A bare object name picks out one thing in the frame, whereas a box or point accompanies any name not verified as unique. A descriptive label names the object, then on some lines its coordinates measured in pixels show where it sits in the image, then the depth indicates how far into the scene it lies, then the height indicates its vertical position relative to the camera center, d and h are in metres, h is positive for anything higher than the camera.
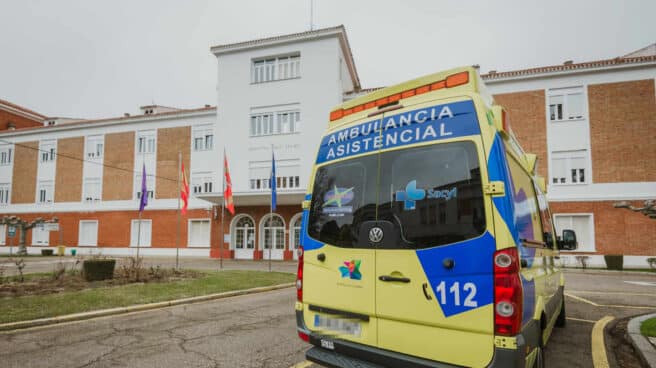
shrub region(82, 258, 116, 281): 11.06 -1.62
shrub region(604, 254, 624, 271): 18.69 -2.15
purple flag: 17.99 +0.75
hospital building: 21.23 +4.33
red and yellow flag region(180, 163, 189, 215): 17.52 +1.03
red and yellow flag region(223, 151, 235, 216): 17.26 +1.05
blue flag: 17.01 +1.13
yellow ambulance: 2.66 -0.18
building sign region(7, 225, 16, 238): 24.80 -1.20
